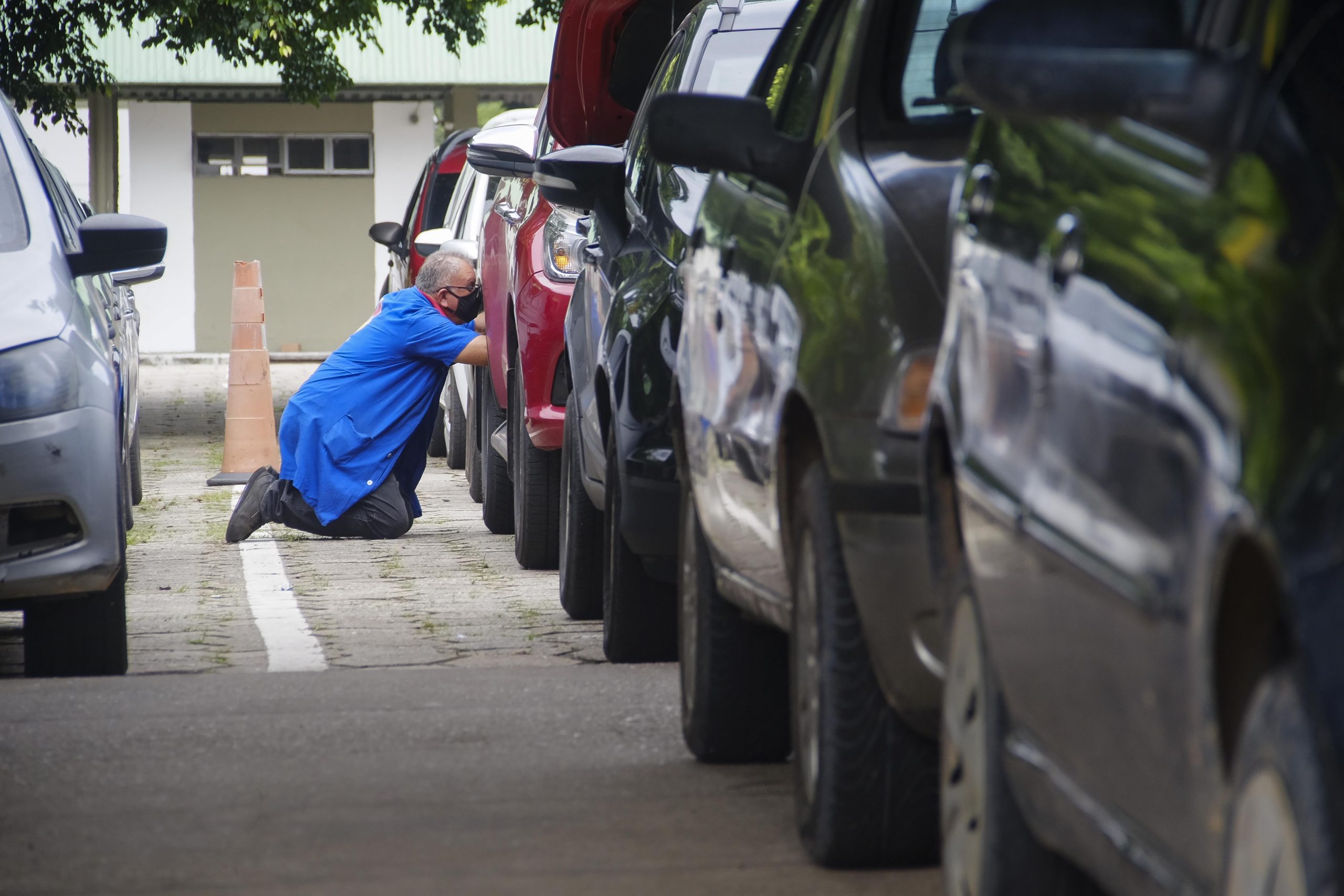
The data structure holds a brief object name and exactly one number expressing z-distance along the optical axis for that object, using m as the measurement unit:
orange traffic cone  25.78
